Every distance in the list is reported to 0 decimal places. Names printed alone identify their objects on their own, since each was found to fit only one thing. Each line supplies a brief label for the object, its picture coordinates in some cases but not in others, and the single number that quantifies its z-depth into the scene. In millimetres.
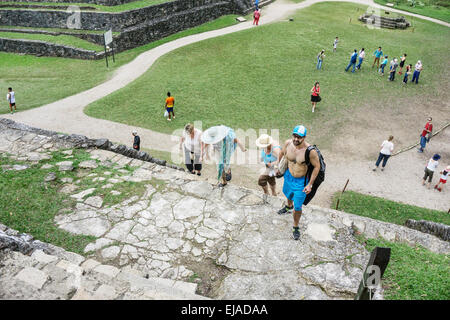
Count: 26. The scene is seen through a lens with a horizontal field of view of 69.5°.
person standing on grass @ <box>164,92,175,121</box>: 12500
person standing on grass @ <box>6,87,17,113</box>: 13078
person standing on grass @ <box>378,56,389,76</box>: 17203
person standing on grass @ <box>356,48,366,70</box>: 17773
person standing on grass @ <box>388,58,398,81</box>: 16719
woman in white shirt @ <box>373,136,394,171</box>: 10344
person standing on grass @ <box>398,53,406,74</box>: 17516
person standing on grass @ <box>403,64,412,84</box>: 16877
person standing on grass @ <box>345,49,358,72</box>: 17000
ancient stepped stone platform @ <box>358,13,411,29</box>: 25578
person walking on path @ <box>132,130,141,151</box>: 9962
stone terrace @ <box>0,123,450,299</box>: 4160
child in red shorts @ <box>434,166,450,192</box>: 9744
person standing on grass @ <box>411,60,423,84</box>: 16541
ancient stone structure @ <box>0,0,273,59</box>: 19641
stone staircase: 3797
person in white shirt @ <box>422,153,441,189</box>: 9866
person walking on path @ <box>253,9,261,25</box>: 22969
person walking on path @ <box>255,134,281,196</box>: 7145
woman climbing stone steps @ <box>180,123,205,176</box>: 7949
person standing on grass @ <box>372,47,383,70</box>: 18012
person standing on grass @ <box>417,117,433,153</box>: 11636
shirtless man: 5182
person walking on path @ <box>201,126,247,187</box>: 7100
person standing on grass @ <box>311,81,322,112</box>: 13534
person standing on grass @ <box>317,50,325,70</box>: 17444
